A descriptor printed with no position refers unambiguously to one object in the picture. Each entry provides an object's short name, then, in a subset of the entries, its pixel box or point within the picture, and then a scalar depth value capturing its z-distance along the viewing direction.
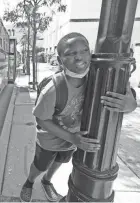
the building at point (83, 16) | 13.81
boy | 0.97
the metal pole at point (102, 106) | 0.86
